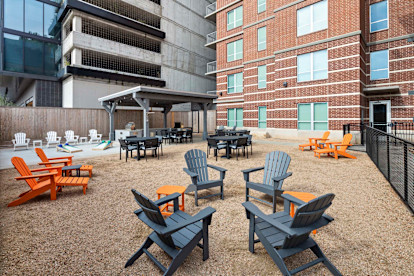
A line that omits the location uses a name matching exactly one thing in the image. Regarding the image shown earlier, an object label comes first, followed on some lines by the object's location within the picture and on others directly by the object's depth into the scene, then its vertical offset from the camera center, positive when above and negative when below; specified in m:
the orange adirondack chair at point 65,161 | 5.88 -0.77
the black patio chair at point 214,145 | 8.60 -0.48
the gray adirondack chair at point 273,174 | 3.97 -0.85
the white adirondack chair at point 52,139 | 13.38 -0.31
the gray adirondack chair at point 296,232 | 2.14 -1.14
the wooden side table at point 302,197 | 3.40 -1.05
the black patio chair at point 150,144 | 8.83 -0.44
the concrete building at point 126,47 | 19.80 +10.00
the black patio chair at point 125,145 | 8.87 -0.48
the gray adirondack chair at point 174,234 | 2.24 -1.22
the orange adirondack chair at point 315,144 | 10.59 -0.50
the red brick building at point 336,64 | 13.95 +5.03
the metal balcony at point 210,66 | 32.19 +10.37
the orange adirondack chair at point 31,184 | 4.33 -1.12
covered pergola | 12.45 +2.50
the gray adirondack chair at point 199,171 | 4.38 -0.86
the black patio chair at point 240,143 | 8.54 -0.40
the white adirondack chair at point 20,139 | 11.96 -0.28
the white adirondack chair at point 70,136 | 14.17 -0.13
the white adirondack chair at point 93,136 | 15.79 -0.15
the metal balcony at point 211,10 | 25.89 +17.83
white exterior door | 15.13 +1.41
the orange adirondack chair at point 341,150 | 8.84 -0.74
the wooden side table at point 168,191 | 3.91 -1.09
